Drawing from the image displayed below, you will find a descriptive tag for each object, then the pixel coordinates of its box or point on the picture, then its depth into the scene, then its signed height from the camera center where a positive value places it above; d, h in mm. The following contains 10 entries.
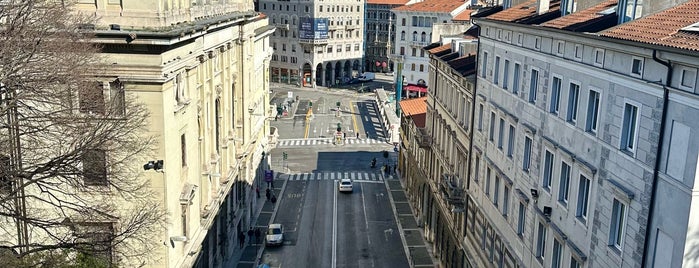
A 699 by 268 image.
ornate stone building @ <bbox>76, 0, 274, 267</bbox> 27734 -6542
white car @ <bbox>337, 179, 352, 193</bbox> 66875 -20009
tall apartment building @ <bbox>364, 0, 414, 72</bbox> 161000 -11947
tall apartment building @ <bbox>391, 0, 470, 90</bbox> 123862 -8930
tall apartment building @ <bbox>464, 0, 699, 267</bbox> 17344 -4835
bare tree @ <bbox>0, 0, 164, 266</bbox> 18250 -4583
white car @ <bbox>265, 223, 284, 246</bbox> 51344 -19345
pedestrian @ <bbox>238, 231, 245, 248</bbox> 51006 -19420
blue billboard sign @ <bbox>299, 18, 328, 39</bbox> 138875 -8997
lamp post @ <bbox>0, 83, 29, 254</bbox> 18250 -5279
